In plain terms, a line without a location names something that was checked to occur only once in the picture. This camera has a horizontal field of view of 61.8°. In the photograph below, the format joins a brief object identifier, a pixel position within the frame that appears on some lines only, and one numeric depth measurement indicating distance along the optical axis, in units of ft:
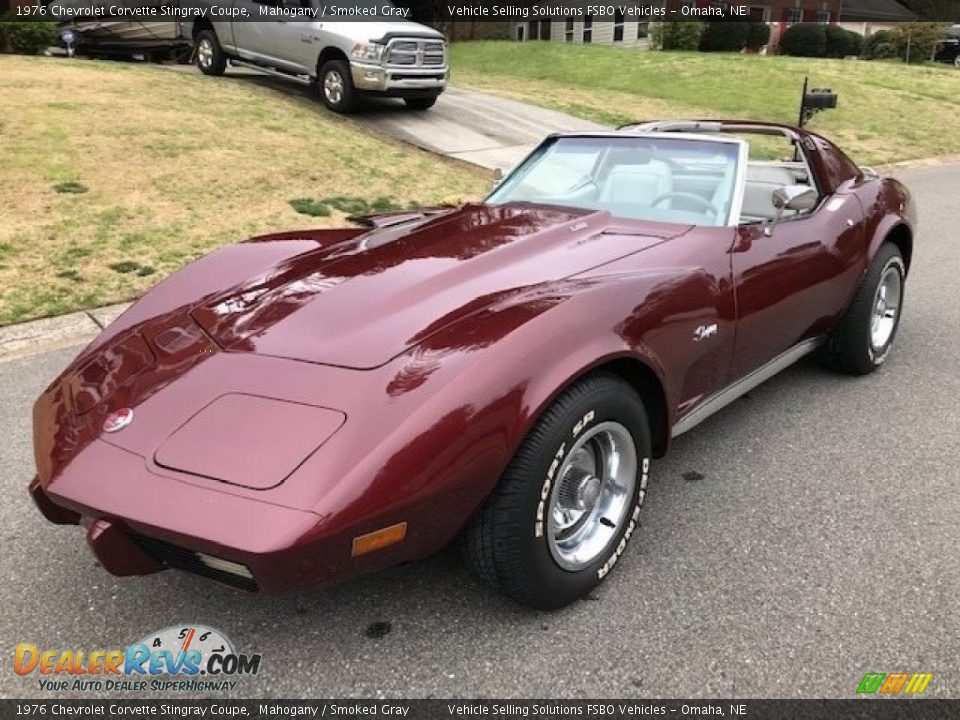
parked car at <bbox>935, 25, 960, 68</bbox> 108.68
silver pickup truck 36.42
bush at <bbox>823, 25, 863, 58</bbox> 102.53
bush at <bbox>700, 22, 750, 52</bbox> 90.07
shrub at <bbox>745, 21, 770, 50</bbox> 95.35
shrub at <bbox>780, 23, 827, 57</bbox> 97.30
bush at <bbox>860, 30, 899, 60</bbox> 105.60
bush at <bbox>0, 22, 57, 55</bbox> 42.68
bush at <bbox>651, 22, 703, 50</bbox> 85.51
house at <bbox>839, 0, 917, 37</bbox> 139.54
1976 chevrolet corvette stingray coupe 6.16
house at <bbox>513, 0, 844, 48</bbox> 106.73
